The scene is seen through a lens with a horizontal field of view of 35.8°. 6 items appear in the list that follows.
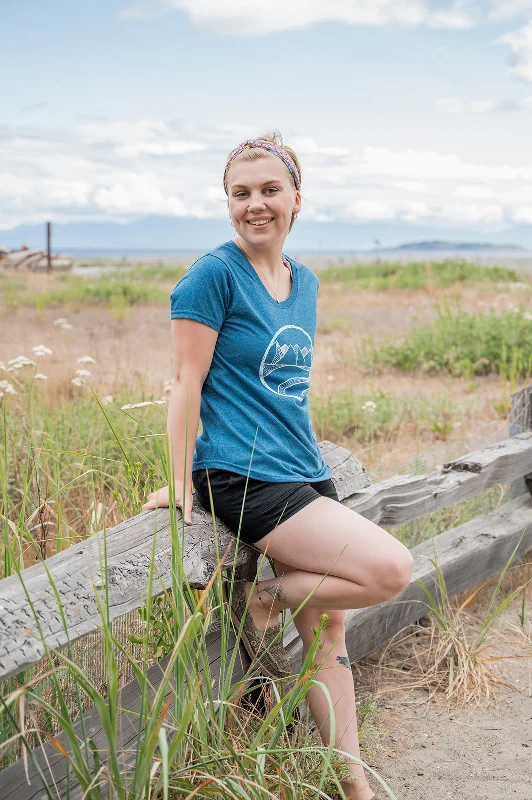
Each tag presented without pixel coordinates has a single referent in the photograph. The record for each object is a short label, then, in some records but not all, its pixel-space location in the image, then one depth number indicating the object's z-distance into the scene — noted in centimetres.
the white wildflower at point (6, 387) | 358
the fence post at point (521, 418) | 465
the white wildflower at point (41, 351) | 457
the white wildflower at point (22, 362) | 429
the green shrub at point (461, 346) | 941
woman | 248
